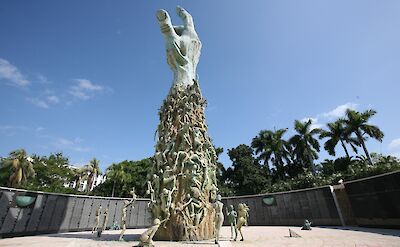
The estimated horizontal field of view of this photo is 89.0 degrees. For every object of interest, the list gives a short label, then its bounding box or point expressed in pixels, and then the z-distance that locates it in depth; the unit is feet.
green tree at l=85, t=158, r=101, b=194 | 129.97
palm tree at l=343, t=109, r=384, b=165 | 90.46
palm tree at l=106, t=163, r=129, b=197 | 113.80
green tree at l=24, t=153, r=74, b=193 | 104.21
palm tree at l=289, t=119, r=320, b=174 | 107.86
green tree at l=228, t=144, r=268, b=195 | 105.81
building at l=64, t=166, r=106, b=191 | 131.73
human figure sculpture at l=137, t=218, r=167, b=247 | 23.35
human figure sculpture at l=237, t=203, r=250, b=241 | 30.68
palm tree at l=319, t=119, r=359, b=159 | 98.37
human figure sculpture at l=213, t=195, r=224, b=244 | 27.06
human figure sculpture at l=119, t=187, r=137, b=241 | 35.01
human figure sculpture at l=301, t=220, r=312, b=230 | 40.56
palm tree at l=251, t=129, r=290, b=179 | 114.73
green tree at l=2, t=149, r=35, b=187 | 87.10
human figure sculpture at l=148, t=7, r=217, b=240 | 31.58
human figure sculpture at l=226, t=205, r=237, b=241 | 32.12
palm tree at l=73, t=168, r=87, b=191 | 129.39
